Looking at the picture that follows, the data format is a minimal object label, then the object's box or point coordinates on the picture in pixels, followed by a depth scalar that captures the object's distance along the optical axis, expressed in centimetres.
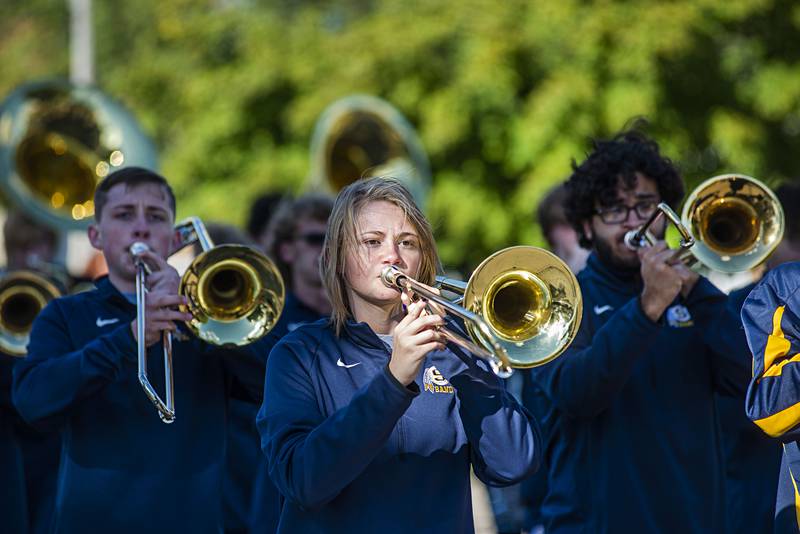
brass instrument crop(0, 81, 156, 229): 1753
